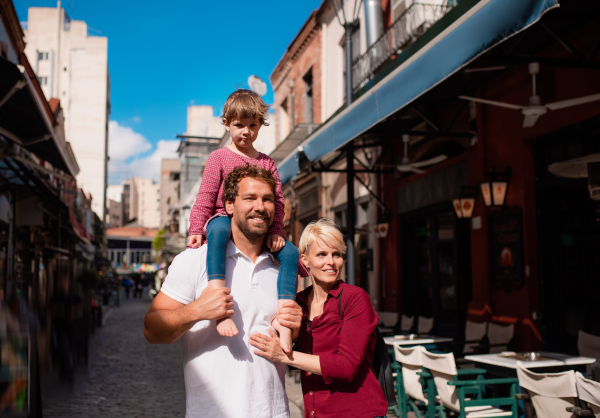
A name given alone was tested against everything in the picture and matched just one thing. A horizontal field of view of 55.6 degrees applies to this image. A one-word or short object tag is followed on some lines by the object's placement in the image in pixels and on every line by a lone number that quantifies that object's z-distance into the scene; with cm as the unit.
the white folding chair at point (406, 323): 1094
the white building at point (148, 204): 14338
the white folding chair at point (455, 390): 500
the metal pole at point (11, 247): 1327
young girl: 254
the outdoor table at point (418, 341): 795
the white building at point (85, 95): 6100
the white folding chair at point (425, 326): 1008
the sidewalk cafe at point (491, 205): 511
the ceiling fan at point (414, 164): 1069
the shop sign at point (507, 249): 827
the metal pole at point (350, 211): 969
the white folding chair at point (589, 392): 374
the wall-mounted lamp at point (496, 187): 855
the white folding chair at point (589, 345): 615
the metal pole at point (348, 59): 1025
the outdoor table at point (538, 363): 552
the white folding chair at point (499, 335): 810
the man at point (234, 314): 243
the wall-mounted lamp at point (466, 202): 933
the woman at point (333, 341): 269
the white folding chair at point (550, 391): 412
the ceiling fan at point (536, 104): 644
